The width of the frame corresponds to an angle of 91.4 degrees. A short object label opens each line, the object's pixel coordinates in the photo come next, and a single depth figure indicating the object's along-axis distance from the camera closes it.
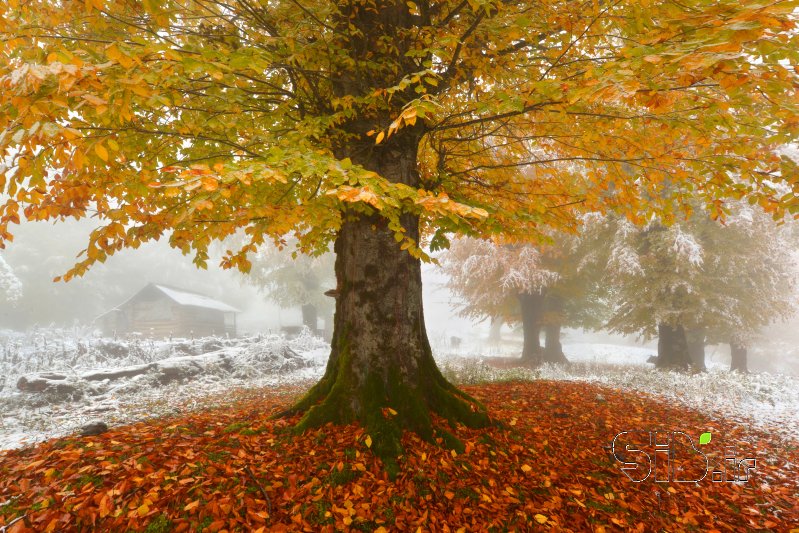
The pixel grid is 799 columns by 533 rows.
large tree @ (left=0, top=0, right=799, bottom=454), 3.19
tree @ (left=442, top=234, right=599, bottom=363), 15.34
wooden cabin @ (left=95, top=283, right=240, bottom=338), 29.88
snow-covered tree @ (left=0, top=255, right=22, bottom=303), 32.47
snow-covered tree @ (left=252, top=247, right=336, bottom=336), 28.41
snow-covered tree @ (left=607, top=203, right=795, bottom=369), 12.50
